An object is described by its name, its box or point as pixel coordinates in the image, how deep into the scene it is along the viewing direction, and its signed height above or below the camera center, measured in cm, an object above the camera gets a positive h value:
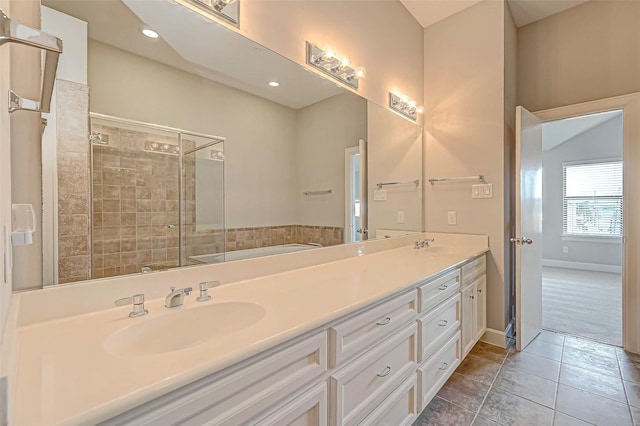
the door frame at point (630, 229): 241 -15
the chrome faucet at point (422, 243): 255 -28
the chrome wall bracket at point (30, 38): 49 +30
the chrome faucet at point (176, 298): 103 -30
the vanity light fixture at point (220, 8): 125 +88
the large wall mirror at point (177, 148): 97 +27
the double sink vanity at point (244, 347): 59 -34
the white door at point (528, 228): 239 -15
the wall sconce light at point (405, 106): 252 +92
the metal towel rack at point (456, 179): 264 +29
